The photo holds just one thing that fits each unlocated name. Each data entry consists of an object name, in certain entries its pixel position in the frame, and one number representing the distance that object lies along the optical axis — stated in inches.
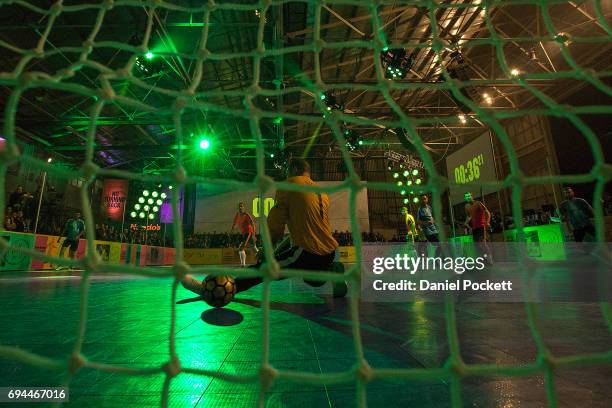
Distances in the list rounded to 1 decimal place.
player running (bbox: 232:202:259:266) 326.3
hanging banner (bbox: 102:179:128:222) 620.1
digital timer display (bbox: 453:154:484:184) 562.9
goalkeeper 106.1
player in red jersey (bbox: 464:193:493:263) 245.4
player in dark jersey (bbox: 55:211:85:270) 338.6
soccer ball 103.2
